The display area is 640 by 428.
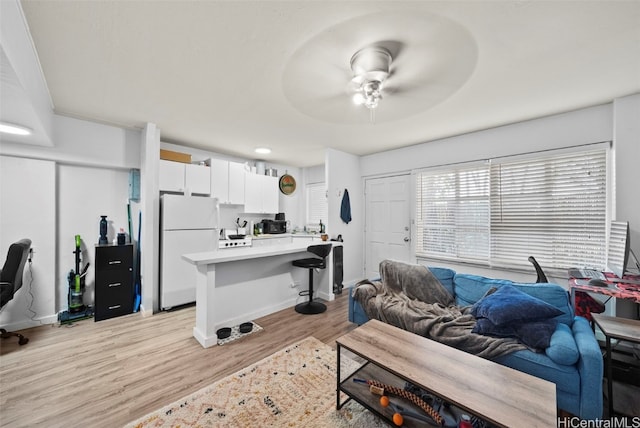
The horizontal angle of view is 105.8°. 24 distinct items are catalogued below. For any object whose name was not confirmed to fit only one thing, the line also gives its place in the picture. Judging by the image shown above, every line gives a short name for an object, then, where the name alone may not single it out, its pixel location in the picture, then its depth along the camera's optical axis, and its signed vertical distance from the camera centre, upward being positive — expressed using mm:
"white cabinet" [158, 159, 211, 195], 3578 +548
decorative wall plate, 5699 +696
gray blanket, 1850 -945
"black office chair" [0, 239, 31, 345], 2266 -569
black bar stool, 3209 -680
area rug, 1581 -1362
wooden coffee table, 1106 -898
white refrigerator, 3375 -400
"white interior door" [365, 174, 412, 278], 4328 -125
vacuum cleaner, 3000 -1108
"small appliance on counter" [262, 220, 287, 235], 5043 -275
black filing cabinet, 3053 -896
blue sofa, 1472 -974
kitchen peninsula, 2533 -934
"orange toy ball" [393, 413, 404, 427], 1367 -1169
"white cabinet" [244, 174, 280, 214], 4785 +390
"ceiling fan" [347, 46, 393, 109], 1715 +1088
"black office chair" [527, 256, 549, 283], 2639 -634
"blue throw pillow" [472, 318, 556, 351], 1716 -880
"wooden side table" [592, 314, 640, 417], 1545 -767
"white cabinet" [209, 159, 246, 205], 4223 +572
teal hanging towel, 4499 +87
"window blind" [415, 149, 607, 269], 2752 +51
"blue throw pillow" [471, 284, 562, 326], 1829 -731
